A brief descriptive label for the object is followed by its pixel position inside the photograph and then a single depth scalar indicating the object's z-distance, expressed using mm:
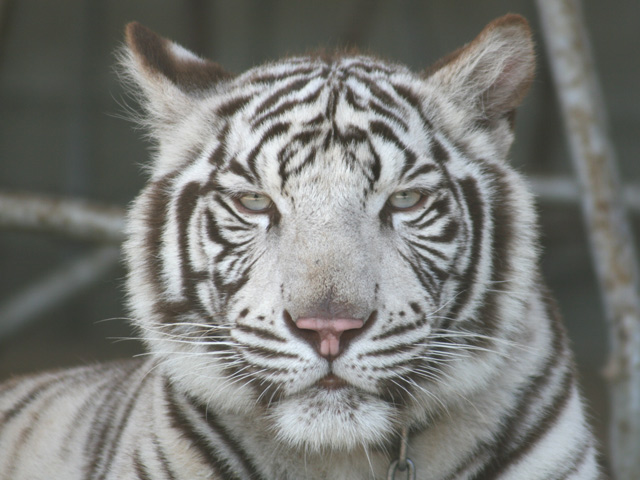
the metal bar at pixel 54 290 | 8523
